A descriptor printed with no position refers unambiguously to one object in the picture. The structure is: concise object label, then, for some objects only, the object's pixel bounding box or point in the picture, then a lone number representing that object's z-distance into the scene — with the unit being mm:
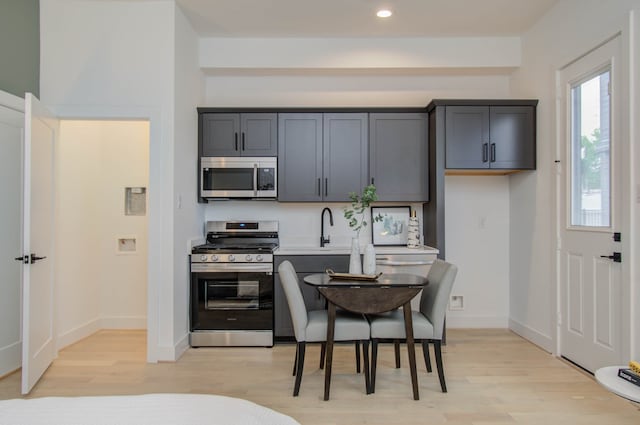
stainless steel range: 3854
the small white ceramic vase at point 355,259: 3066
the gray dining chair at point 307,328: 2799
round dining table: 2754
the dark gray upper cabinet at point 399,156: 4180
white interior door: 2781
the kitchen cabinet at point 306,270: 3895
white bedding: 1112
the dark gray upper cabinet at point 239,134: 4172
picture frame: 4453
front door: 2865
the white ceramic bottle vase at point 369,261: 3037
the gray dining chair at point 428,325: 2846
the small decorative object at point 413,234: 4215
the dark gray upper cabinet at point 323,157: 4184
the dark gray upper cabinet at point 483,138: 3977
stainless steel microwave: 4164
